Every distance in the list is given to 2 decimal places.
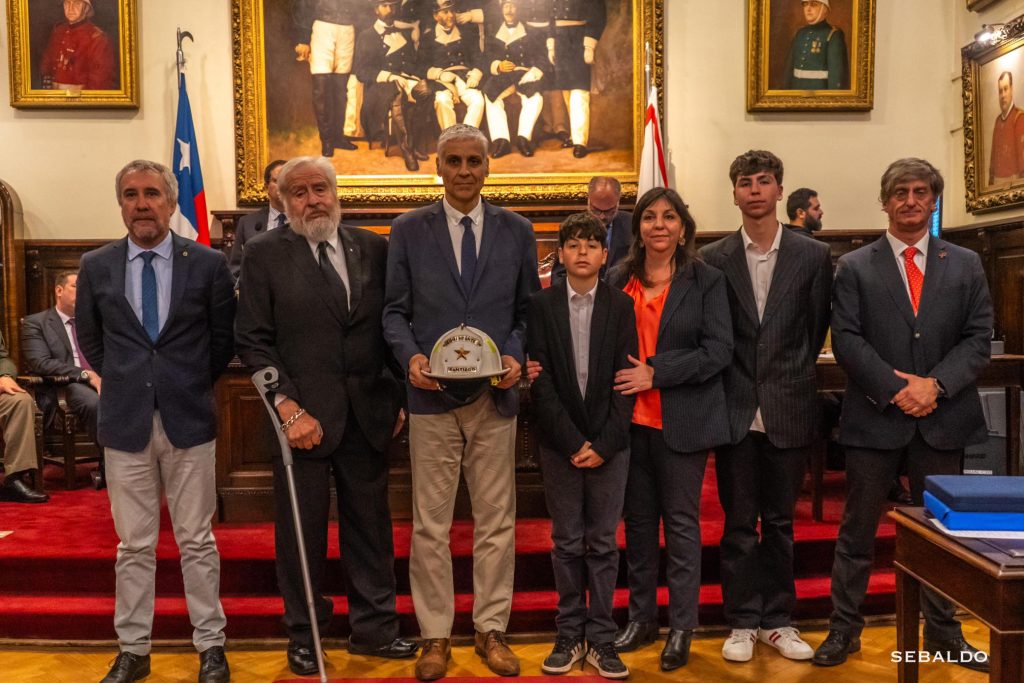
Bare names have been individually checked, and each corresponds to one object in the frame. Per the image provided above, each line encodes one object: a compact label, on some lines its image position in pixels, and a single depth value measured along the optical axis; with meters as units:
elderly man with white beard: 3.13
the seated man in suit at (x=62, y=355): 5.45
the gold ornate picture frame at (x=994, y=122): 5.84
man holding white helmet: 3.08
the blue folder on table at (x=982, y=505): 2.05
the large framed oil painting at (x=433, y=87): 6.73
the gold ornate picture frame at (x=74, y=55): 6.59
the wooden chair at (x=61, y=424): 5.45
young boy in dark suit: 3.10
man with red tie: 3.10
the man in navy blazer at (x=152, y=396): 3.06
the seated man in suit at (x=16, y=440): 5.22
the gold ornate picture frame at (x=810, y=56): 6.78
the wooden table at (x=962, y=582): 1.85
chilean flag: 6.50
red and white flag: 6.53
